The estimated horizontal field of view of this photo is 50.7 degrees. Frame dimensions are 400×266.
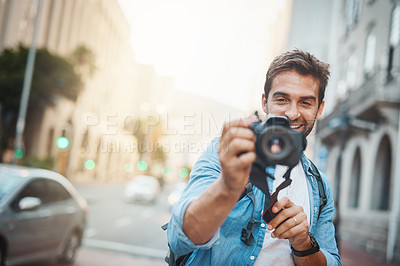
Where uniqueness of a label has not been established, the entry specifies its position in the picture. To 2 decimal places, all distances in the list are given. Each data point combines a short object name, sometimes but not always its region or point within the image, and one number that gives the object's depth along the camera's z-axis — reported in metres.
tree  24.14
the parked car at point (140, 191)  25.45
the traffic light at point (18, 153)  18.06
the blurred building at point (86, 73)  28.97
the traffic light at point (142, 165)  34.43
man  1.22
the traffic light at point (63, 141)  12.98
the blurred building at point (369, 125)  13.49
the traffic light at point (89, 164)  45.46
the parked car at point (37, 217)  5.71
